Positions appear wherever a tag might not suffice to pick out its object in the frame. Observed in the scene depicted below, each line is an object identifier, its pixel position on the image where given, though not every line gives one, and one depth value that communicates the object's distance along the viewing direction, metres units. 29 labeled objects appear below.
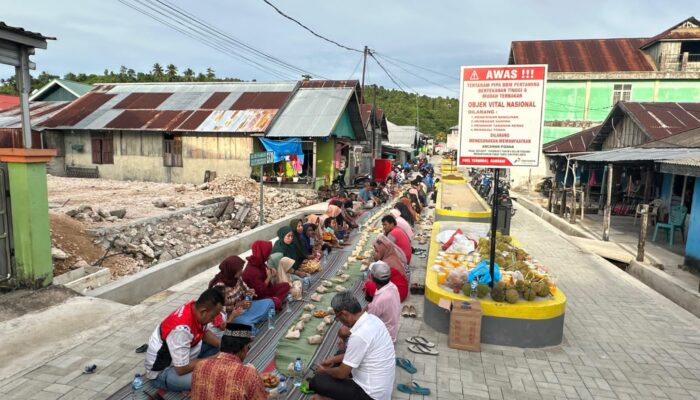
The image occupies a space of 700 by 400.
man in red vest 3.56
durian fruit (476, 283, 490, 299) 5.21
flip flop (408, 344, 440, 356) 4.93
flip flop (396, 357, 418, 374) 4.51
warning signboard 4.80
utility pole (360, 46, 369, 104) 26.53
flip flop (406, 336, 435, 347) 5.11
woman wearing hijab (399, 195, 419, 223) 11.54
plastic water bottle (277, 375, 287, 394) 3.99
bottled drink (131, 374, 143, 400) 3.82
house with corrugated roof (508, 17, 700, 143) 25.91
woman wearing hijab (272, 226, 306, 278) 7.20
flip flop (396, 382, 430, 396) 4.12
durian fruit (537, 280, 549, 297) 5.32
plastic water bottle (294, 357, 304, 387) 4.22
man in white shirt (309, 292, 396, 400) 3.29
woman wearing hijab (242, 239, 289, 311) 5.54
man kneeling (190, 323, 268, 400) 2.58
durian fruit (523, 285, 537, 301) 5.23
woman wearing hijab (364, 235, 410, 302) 6.33
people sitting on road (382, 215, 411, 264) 7.48
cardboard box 4.99
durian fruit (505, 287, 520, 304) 5.11
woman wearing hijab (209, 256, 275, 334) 5.11
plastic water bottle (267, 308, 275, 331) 5.40
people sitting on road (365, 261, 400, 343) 4.66
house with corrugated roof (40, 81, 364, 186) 18.98
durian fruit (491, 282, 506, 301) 5.18
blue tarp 18.17
